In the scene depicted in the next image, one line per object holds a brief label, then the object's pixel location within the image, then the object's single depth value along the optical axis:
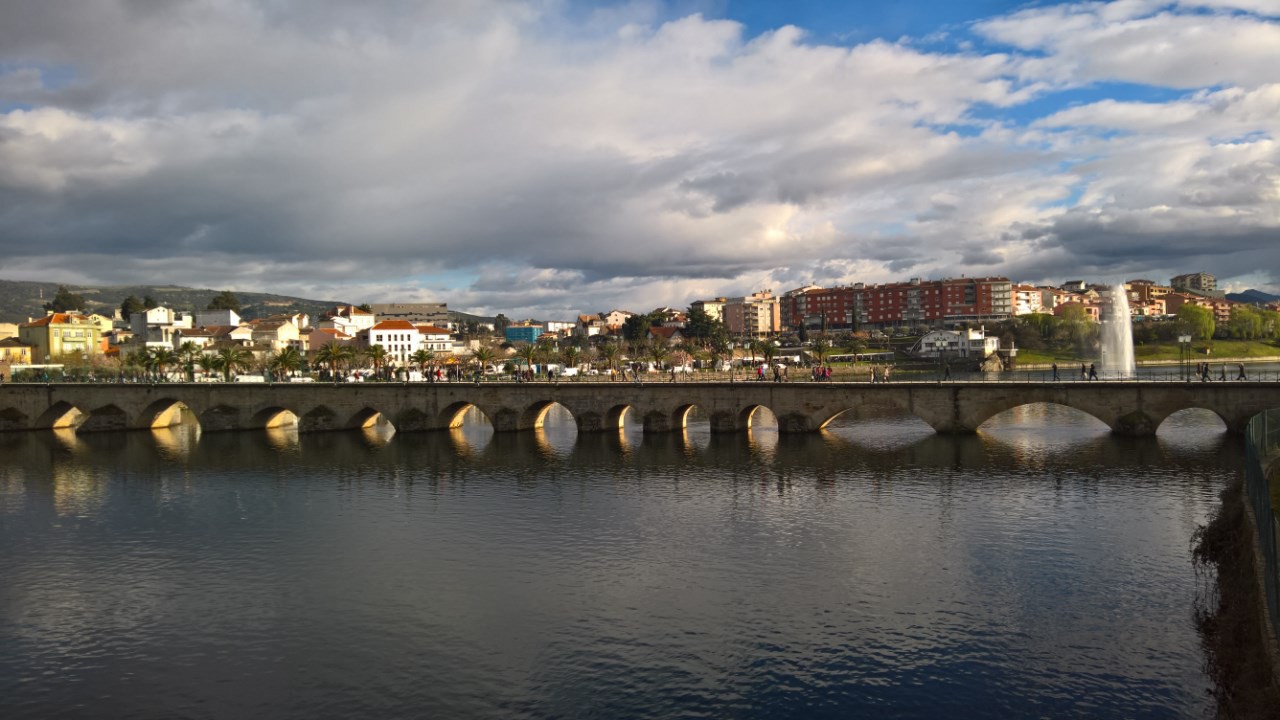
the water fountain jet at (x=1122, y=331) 108.25
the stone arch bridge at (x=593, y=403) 55.19
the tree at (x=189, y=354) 103.51
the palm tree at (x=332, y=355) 102.06
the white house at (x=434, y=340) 192.50
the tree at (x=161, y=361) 101.56
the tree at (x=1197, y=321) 170.12
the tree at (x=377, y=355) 101.97
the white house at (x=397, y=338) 183.75
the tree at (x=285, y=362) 95.69
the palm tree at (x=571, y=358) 122.16
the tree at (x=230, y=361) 96.12
